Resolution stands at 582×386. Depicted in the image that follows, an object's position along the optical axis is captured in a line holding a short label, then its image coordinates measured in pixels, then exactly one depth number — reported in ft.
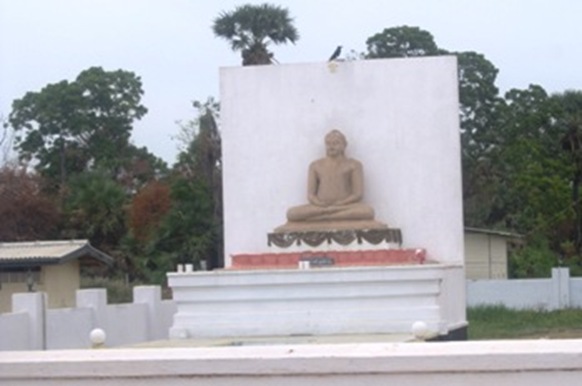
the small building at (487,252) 126.00
